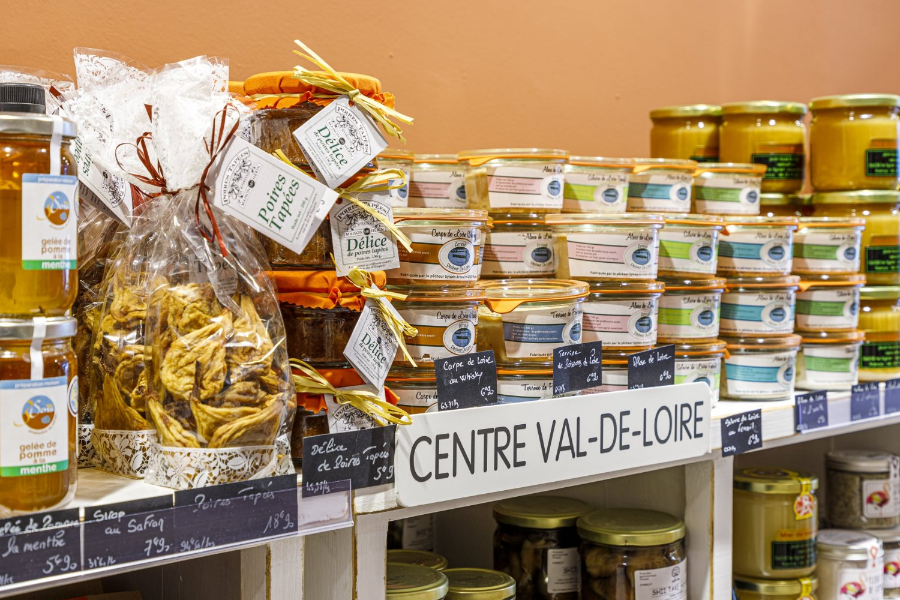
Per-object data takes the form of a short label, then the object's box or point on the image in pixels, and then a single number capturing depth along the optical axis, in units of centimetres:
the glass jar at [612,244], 145
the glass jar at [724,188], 178
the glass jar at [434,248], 123
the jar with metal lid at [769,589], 173
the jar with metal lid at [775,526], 172
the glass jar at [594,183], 158
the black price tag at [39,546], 78
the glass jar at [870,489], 206
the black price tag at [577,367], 127
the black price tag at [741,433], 150
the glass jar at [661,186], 167
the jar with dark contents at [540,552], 152
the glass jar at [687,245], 159
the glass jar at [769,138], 192
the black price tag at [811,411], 163
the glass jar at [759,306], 170
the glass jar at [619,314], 144
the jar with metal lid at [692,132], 200
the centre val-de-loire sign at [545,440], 110
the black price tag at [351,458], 98
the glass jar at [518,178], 147
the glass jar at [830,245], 182
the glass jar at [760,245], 170
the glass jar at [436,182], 153
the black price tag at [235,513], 88
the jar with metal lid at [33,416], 80
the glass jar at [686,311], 158
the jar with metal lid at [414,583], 124
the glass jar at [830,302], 182
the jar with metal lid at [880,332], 191
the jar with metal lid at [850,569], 187
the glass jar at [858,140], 191
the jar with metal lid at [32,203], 80
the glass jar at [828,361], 179
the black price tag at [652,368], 139
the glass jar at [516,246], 148
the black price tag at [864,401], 176
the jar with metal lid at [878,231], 192
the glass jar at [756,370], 168
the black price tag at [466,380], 113
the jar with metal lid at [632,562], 145
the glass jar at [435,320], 122
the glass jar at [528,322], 130
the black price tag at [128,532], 83
